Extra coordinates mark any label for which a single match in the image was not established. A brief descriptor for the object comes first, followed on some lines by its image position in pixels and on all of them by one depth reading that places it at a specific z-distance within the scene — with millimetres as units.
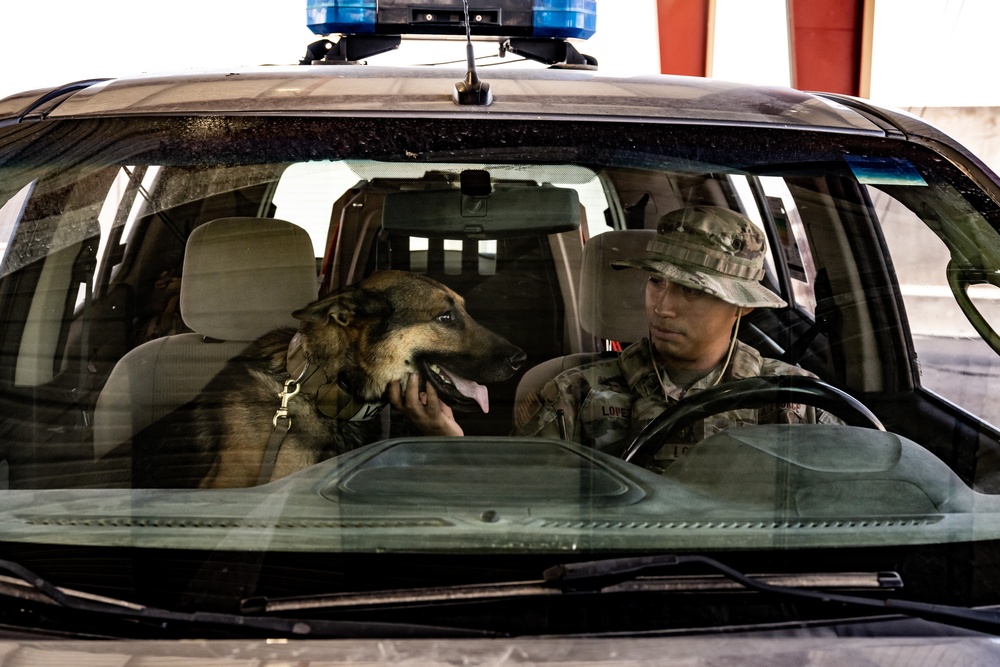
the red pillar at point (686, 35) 9711
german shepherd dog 1822
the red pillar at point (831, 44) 9602
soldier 2014
